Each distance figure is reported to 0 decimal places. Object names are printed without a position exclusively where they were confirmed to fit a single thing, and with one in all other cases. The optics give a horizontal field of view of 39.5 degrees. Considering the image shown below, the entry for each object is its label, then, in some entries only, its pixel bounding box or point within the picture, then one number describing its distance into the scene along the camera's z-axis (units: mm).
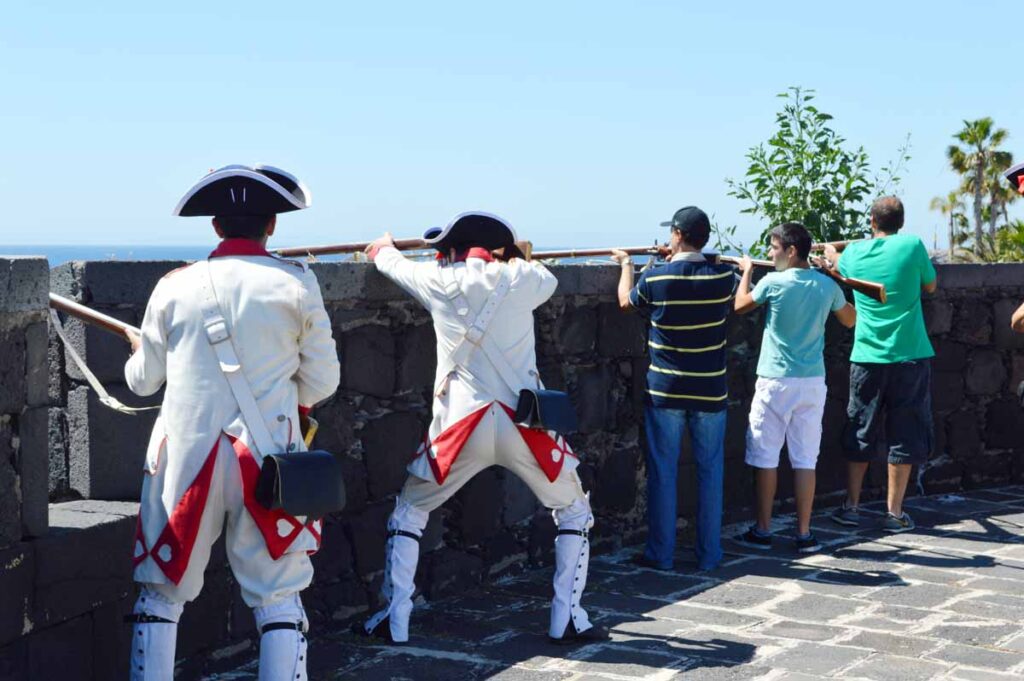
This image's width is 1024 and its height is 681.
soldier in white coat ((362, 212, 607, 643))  5711
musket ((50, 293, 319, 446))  4523
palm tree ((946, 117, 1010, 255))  41594
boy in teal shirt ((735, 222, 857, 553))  7527
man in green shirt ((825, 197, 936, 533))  8125
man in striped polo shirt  7012
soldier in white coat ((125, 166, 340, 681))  4211
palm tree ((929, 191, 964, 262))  45969
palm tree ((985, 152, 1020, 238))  42125
